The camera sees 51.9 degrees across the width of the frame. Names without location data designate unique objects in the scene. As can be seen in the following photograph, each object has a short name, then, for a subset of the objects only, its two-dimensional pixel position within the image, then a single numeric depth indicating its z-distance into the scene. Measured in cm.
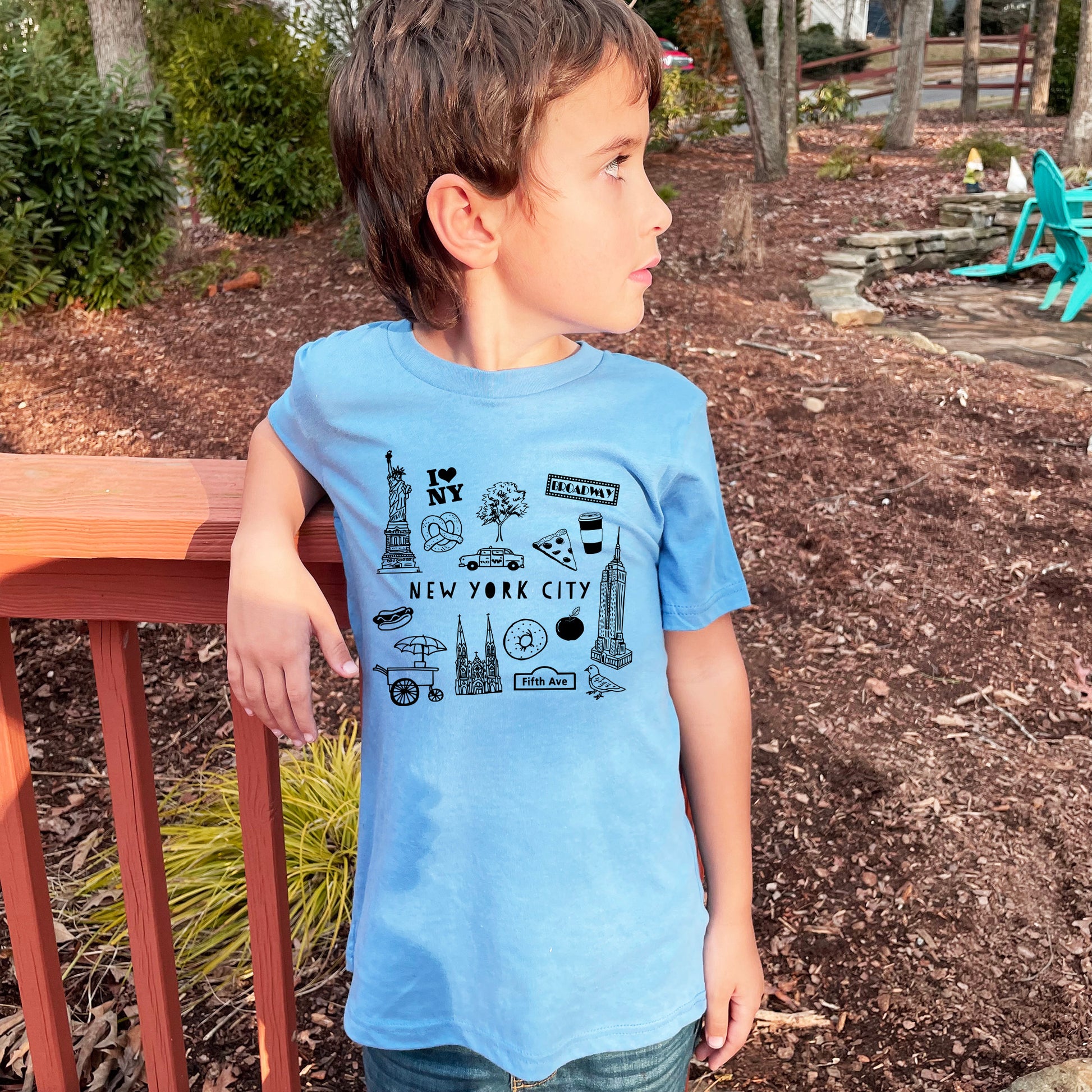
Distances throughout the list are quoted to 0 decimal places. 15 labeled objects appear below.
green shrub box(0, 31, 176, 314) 654
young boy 120
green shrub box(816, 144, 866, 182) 1212
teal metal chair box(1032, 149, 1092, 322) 780
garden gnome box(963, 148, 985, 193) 1102
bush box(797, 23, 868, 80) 2570
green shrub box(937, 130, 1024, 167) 1274
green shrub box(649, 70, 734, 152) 1440
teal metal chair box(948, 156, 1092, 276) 847
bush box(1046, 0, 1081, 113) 1875
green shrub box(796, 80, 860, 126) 1805
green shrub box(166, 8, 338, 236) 906
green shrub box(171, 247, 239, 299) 741
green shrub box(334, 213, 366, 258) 782
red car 1828
